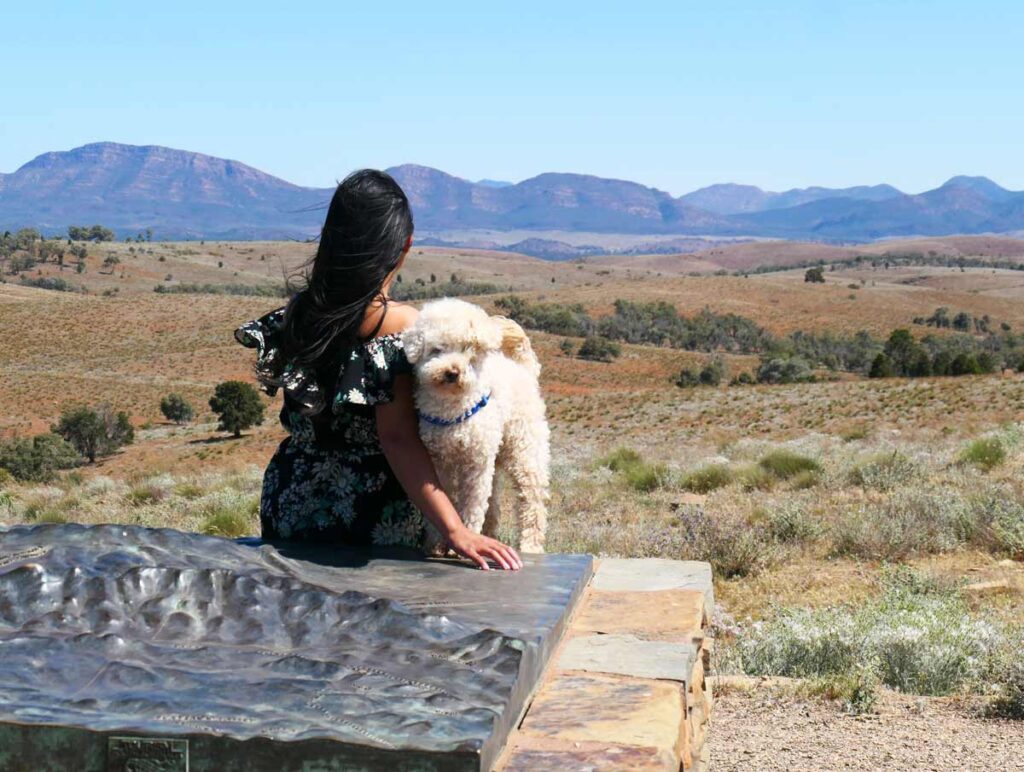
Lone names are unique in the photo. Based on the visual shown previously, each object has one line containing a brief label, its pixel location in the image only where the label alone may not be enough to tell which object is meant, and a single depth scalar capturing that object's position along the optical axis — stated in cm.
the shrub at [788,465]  1290
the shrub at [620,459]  1584
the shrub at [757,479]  1250
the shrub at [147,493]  1367
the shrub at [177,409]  4212
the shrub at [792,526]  877
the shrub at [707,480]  1268
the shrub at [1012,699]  495
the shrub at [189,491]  1384
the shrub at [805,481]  1214
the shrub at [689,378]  4964
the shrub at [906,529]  823
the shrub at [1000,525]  800
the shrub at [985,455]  1220
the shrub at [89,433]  3303
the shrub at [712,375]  4941
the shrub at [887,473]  1126
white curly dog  379
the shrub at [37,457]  2638
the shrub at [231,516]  953
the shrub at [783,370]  4909
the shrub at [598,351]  5866
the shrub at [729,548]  806
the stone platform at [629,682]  271
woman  388
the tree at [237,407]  3488
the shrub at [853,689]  506
